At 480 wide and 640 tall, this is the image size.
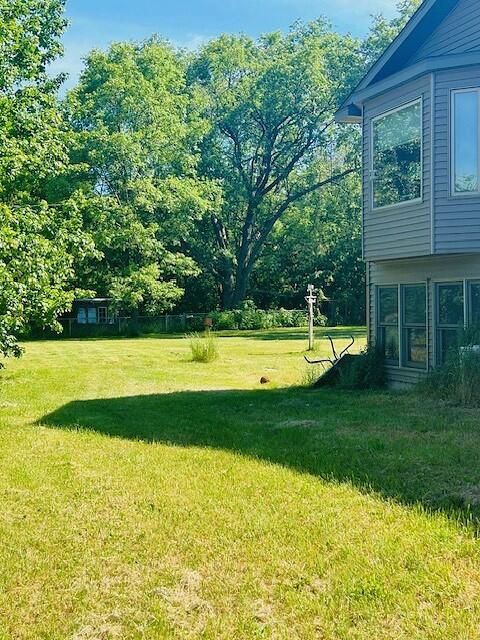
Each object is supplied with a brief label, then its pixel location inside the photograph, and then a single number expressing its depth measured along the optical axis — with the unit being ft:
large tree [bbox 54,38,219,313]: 98.32
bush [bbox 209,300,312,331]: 113.80
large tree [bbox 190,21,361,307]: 113.29
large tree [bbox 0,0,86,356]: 33.27
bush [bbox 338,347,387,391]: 37.37
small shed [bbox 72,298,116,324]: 114.62
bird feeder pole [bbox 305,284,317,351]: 69.21
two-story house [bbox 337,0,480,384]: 31.65
